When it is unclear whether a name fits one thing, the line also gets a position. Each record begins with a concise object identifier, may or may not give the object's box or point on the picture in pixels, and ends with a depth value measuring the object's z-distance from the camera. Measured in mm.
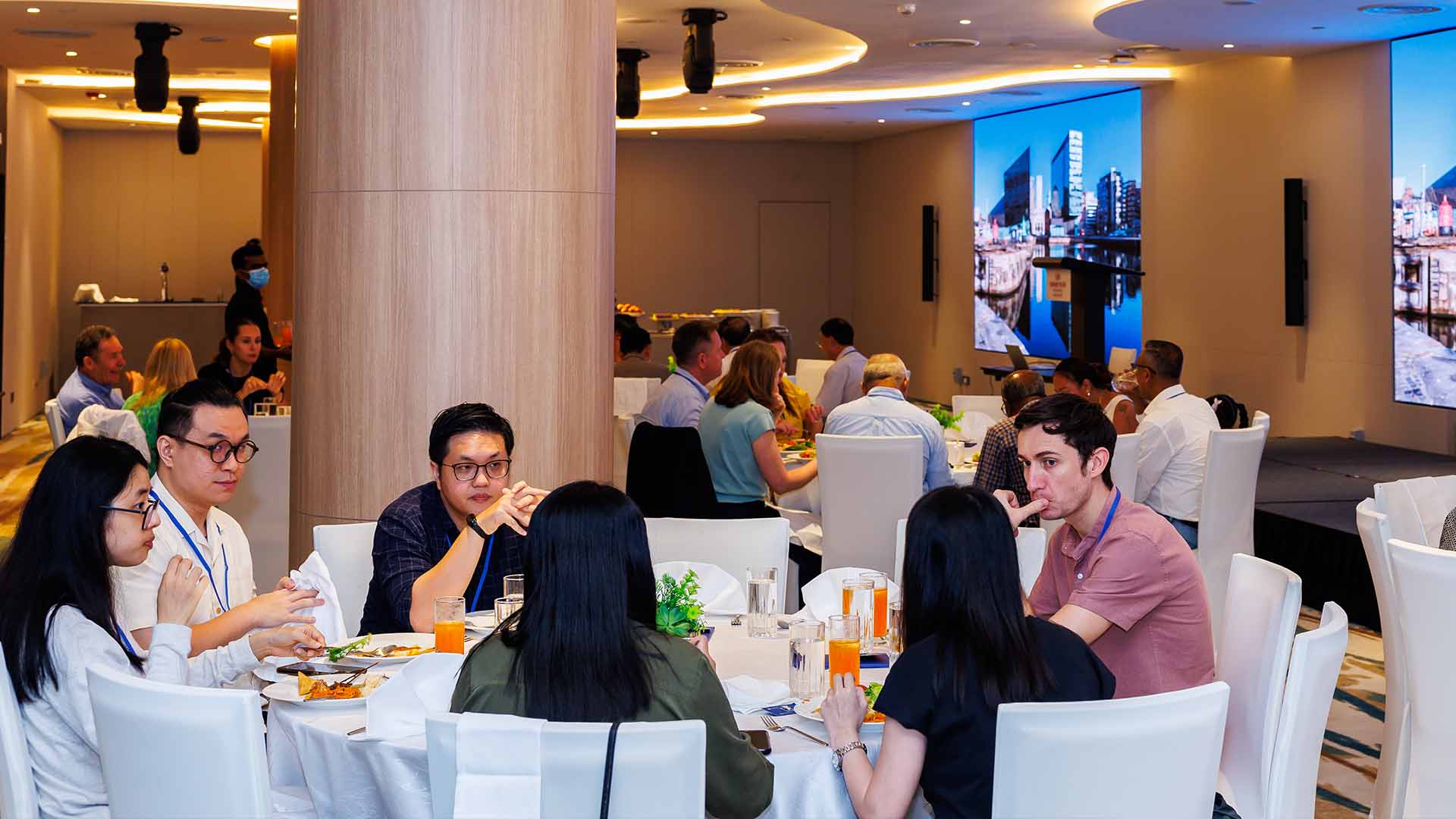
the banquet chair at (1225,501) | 5828
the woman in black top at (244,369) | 7742
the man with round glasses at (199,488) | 3455
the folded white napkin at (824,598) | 3691
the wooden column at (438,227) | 4512
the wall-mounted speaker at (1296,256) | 10227
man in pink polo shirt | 3031
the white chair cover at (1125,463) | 6117
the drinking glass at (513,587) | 3180
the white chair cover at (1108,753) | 2229
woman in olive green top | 2289
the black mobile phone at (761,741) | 2613
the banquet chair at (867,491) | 5910
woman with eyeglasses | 2627
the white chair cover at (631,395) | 9023
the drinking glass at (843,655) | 2906
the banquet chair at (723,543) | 4309
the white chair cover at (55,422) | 7227
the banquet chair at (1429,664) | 3234
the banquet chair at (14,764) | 2619
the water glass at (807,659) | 2934
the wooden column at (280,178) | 10531
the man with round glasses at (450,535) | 3518
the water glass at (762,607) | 3508
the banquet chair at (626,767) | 2100
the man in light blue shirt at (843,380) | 9406
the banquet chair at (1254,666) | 3121
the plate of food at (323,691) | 2848
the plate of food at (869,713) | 2740
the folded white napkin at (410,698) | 2660
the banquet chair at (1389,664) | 3656
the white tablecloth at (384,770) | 2631
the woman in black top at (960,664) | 2389
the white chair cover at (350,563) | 3979
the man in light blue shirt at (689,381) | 6879
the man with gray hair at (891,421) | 6188
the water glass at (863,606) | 3375
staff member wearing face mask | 8875
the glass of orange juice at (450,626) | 3059
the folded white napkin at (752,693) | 2885
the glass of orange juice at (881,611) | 3438
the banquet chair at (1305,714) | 2791
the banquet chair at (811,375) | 11039
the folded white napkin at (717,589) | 3793
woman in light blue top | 6262
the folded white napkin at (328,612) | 3525
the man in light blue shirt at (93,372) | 7789
